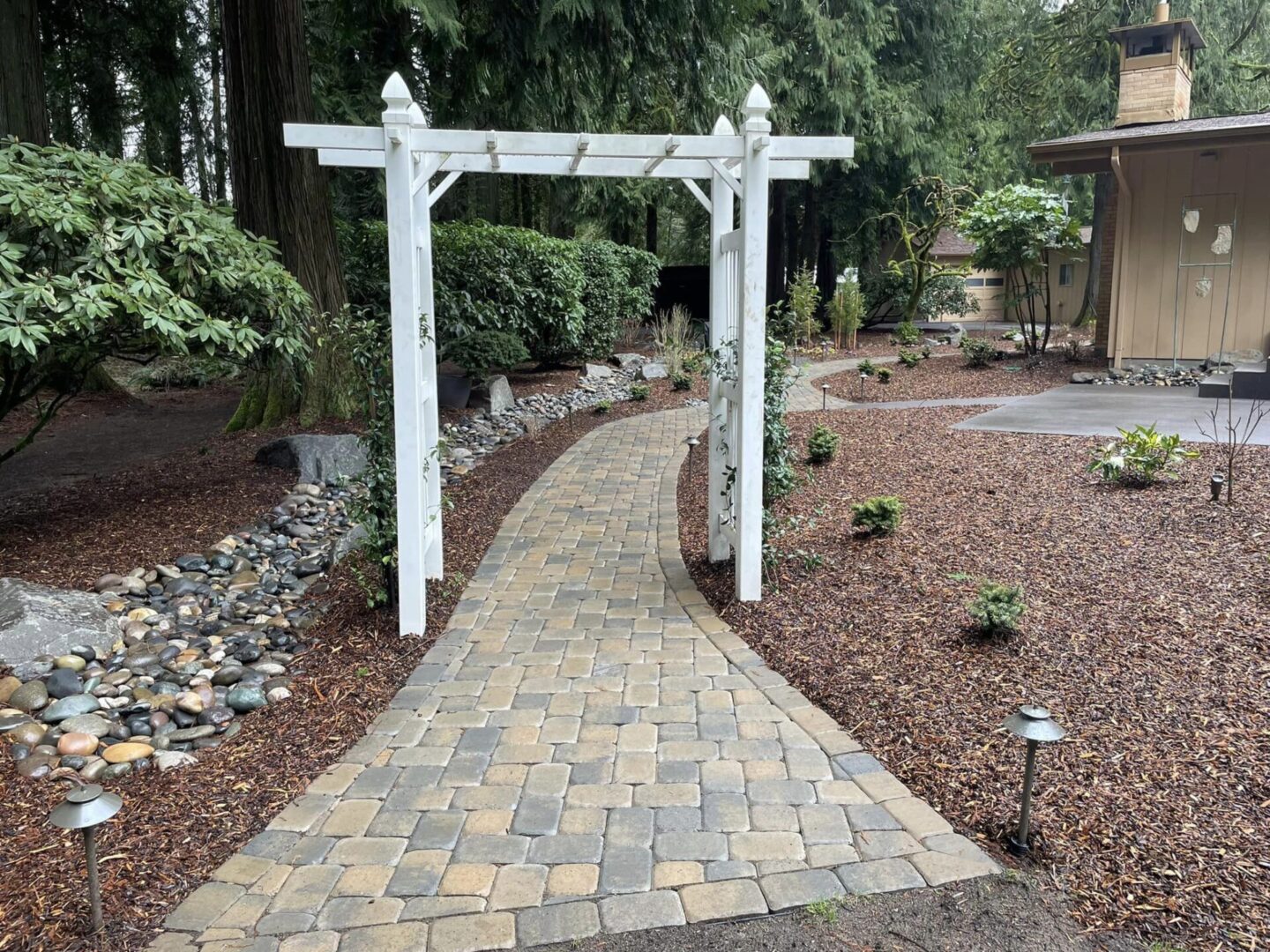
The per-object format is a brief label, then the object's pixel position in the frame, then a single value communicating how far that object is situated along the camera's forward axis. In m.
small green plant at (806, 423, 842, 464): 6.73
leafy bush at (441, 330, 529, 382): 9.71
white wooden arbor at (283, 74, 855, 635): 3.60
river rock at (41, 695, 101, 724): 3.07
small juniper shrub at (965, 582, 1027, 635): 3.38
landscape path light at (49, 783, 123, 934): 1.93
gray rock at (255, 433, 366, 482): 6.24
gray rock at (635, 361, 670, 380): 12.88
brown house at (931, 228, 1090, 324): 26.42
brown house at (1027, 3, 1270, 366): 10.36
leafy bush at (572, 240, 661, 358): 12.72
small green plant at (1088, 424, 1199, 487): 5.27
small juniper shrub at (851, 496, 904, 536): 4.70
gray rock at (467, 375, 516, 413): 9.67
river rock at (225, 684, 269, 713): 3.30
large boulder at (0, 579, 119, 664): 3.38
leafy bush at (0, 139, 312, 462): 3.84
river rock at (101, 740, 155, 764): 2.90
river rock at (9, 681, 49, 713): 3.12
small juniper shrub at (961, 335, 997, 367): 12.20
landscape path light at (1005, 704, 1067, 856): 2.25
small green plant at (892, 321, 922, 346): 15.61
